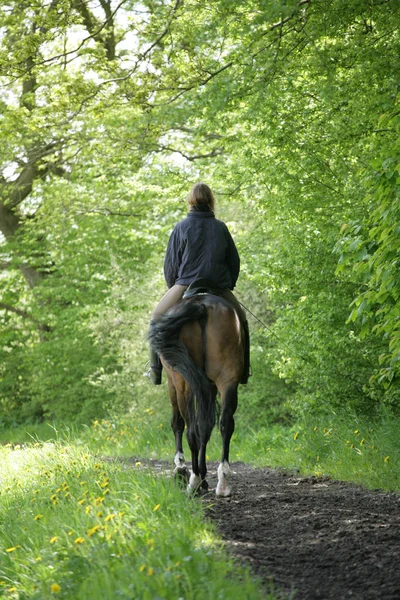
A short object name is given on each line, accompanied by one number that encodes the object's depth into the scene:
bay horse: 14.81
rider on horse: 15.73
